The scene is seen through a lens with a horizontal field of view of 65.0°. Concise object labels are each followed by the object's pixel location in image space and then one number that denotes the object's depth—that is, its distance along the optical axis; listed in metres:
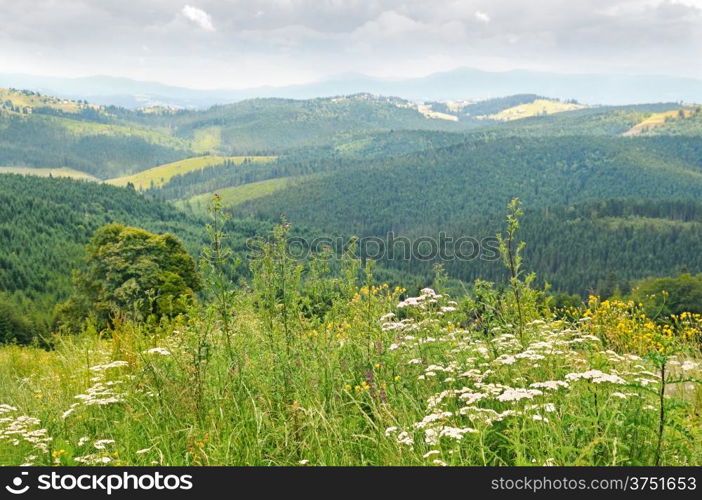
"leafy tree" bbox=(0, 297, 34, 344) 47.12
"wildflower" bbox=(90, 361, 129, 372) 7.17
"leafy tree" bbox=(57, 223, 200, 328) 33.59
